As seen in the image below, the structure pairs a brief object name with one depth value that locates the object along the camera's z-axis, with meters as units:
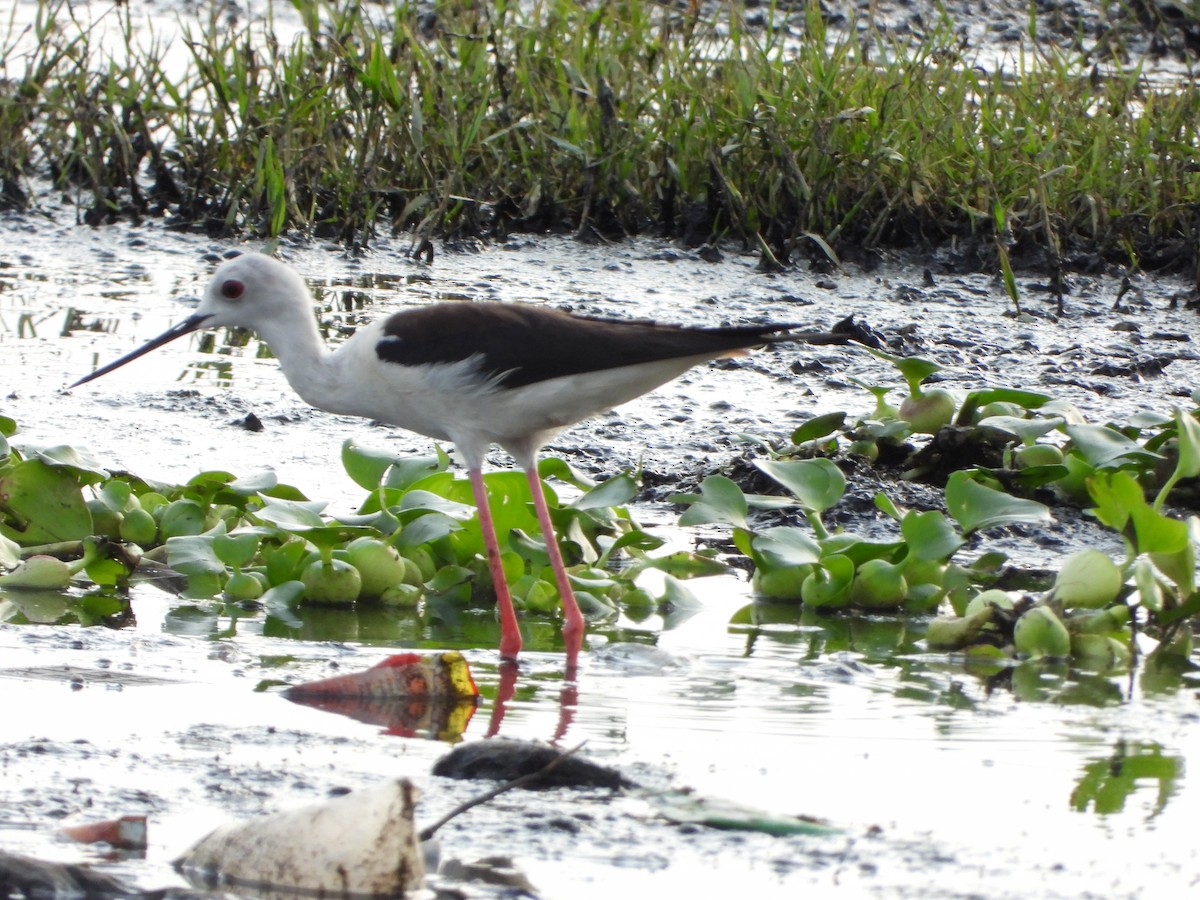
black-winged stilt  8.86
